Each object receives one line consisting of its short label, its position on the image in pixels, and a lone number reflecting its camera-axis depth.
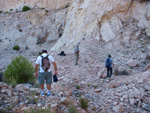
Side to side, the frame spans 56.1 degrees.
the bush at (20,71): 6.47
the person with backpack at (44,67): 3.98
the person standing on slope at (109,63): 6.82
